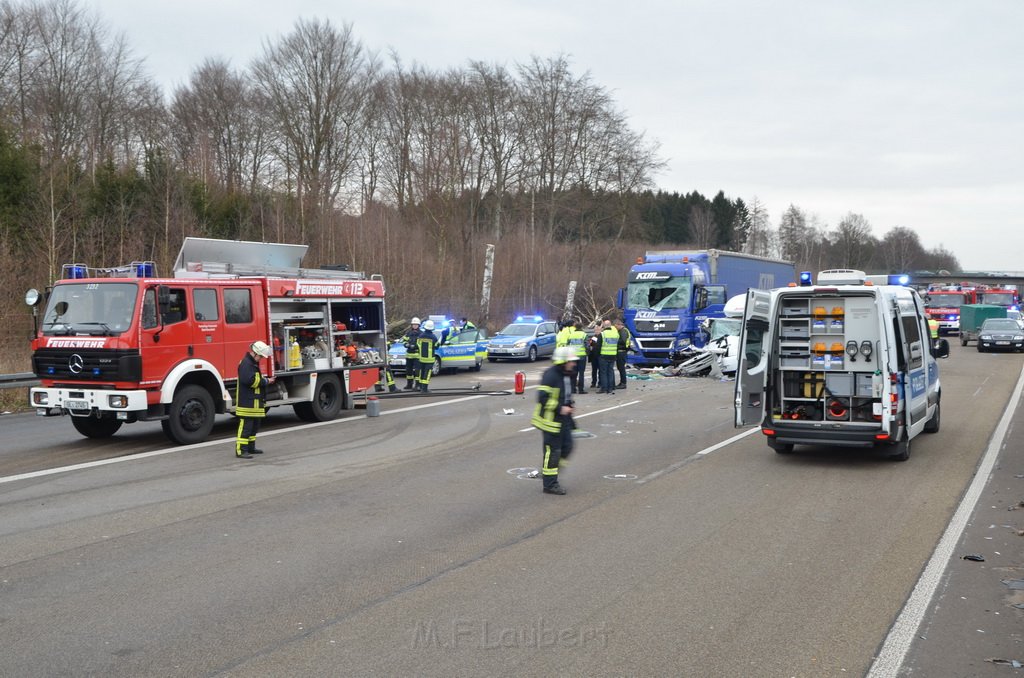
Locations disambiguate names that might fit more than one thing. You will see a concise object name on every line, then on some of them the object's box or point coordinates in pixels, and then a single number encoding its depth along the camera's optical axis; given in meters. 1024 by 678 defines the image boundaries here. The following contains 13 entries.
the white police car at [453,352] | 26.78
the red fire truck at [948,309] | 52.31
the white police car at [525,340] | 32.00
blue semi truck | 28.34
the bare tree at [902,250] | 126.18
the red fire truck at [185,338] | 12.79
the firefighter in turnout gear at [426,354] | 20.89
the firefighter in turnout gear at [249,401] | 12.12
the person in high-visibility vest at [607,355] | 21.03
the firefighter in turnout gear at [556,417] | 9.84
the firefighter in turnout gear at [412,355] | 22.19
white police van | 11.21
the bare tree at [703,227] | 94.12
